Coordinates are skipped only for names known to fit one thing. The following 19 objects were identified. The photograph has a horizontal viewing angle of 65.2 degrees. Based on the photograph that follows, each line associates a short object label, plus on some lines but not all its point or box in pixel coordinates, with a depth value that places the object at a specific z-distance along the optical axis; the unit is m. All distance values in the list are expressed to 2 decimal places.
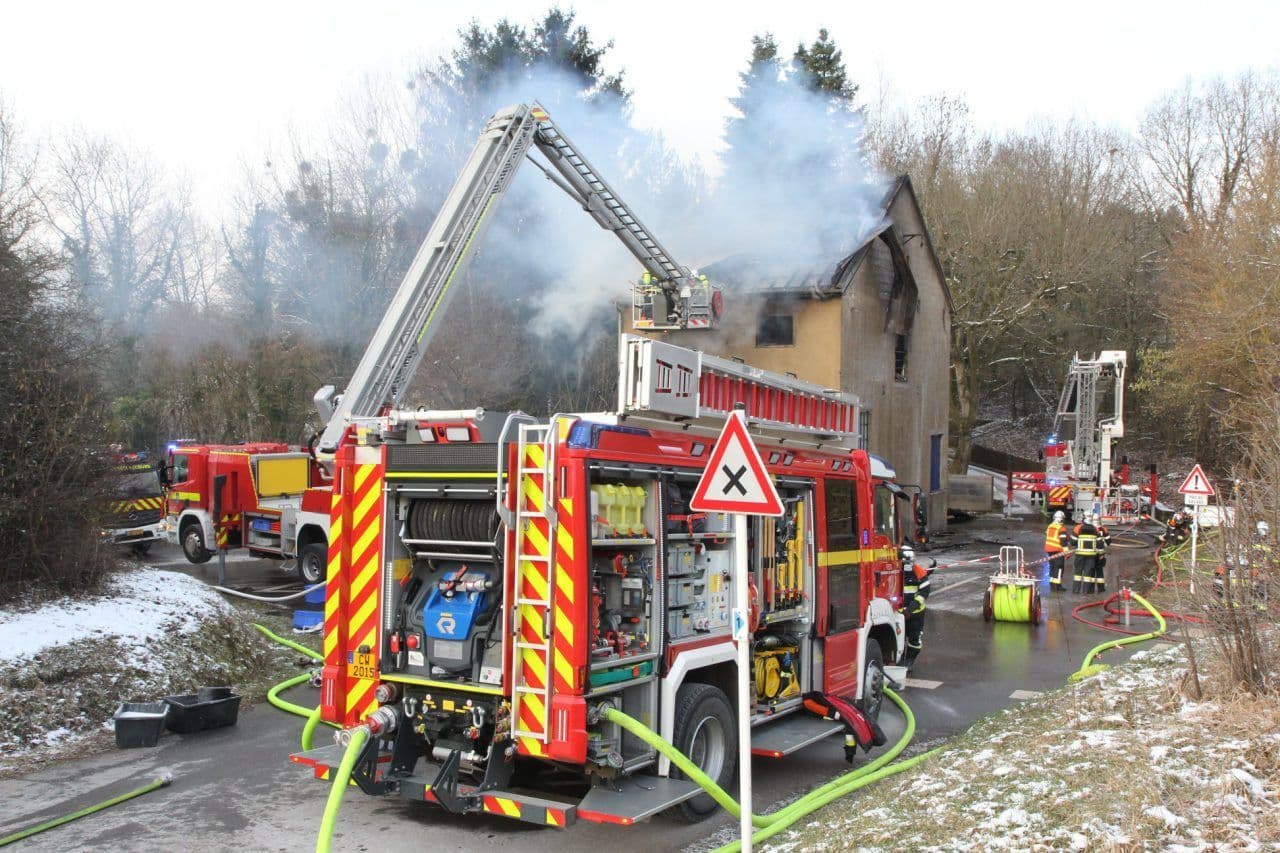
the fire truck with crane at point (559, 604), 5.50
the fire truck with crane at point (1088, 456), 27.94
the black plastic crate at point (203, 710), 8.21
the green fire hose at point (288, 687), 8.69
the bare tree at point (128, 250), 32.78
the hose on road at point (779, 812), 5.51
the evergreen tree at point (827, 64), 35.72
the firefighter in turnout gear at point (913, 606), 10.84
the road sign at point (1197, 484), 15.56
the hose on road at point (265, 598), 13.94
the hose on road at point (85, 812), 5.90
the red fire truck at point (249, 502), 16.72
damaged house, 22.08
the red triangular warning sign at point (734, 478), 5.22
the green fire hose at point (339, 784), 4.72
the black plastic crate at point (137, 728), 7.88
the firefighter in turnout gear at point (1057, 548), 16.91
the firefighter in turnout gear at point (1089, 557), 16.75
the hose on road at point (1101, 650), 9.75
